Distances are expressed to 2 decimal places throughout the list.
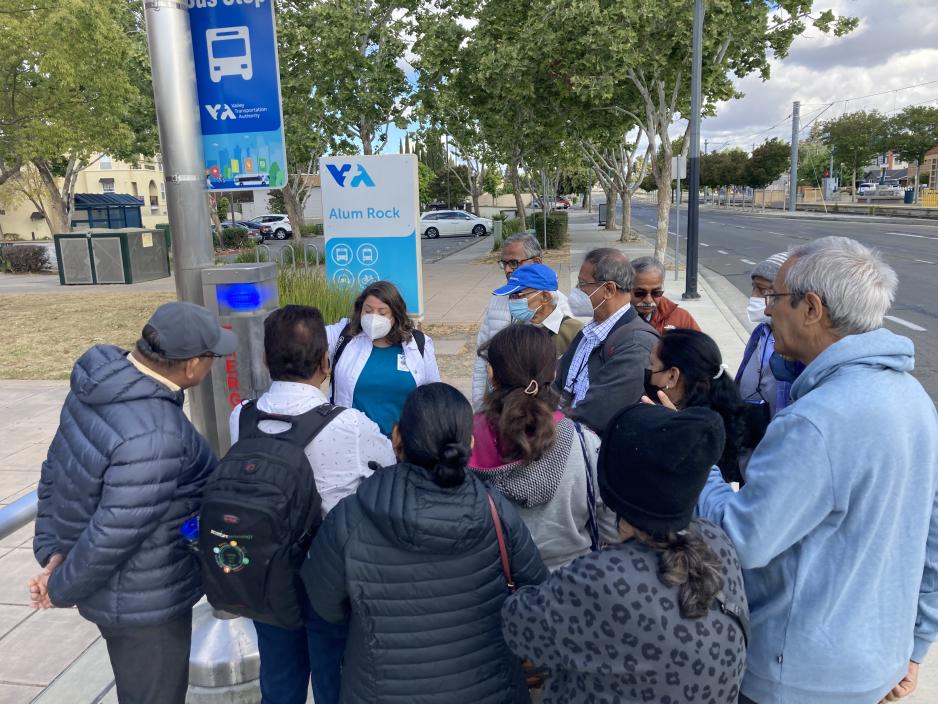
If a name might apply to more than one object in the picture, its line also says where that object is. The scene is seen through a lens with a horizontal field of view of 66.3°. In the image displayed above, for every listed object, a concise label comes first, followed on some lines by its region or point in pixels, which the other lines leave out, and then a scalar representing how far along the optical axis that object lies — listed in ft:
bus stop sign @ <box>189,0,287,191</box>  11.23
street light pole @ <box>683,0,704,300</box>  44.24
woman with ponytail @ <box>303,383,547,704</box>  5.98
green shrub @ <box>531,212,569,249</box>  92.43
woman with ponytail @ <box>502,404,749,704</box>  4.89
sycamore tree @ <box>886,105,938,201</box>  173.27
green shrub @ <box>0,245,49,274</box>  72.38
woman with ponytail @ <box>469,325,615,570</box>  7.20
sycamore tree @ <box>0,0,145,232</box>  49.55
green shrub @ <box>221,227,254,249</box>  105.19
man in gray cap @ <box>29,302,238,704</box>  6.95
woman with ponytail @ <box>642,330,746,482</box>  8.03
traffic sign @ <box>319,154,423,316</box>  27.40
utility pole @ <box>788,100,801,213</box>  188.24
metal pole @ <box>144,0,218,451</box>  10.28
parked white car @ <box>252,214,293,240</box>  132.16
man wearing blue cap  12.25
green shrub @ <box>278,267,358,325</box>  28.40
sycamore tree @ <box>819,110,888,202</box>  186.60
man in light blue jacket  5.26
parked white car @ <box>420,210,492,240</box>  120.57
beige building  140.36
